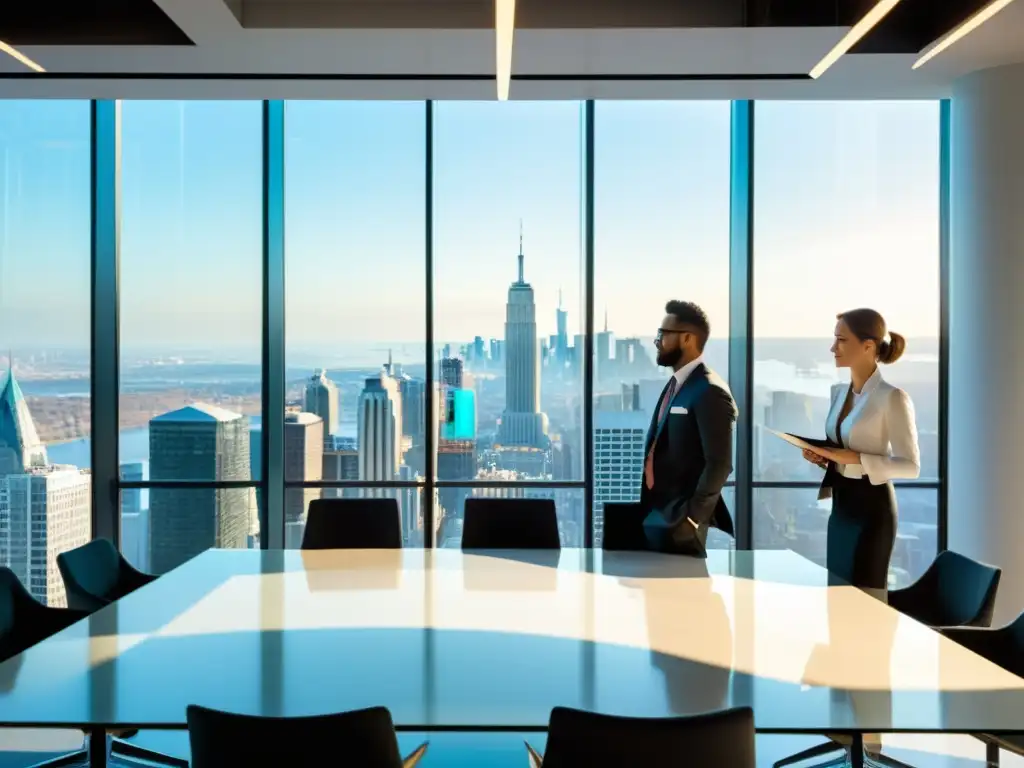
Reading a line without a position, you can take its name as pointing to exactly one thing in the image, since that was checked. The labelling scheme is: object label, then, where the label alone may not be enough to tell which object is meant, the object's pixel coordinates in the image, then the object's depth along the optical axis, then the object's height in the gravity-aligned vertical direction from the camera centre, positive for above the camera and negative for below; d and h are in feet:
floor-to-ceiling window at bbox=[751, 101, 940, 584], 22.66 +2.79
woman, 14.12 -1.06
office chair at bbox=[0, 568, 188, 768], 12.18 -3.08
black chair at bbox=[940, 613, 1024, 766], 10.76 -2.95
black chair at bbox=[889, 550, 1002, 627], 12.25 -2.85
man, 14.87 -1.12
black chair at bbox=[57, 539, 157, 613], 13.38 -2.90
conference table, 7.76 -2.66
